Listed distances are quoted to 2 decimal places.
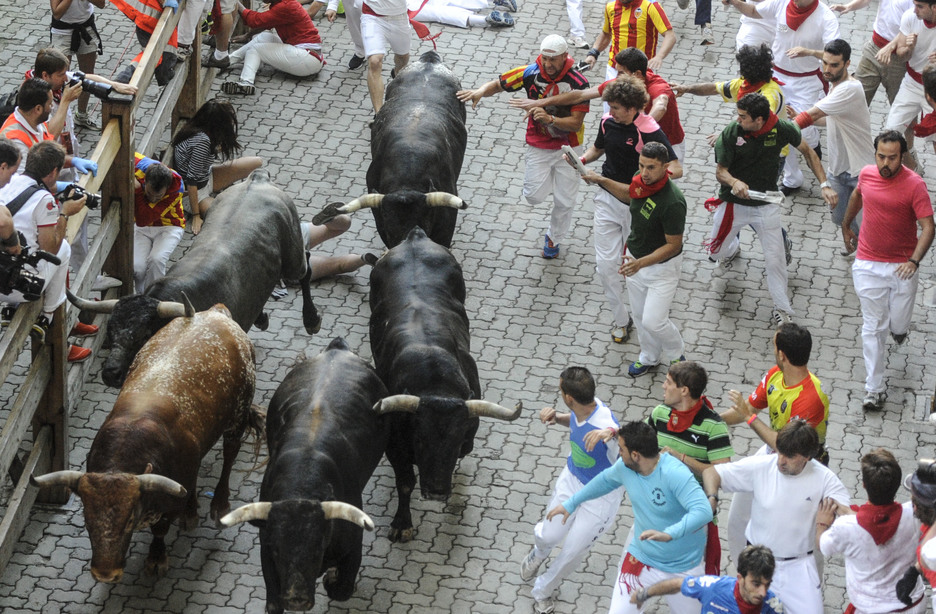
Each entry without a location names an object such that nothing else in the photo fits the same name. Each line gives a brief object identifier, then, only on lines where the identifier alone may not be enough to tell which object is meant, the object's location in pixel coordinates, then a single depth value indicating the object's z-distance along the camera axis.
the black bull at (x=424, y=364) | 18.61
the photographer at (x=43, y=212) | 18.44
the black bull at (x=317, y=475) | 16.45
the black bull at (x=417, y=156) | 23.53
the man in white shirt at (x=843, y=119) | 24.06
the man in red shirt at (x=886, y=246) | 21.12
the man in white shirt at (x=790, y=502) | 15.99
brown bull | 16.95
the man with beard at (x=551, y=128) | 24.61
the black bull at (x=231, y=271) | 20.06
